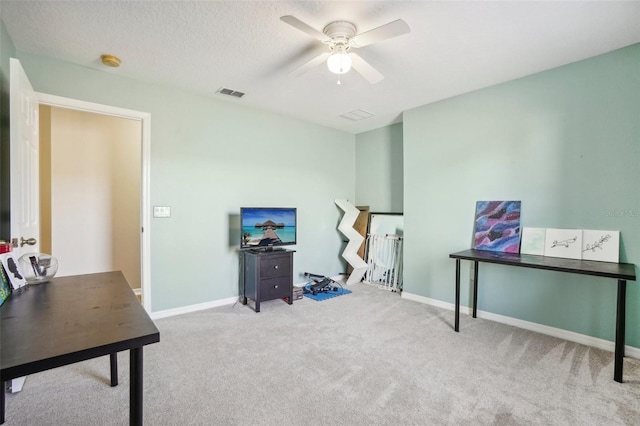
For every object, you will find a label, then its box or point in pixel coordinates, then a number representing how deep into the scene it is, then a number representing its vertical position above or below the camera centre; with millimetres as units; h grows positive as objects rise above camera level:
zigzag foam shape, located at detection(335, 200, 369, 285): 4539 -530
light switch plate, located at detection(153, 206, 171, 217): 3145 -53
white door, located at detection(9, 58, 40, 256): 1837 +291
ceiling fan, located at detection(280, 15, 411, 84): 1814 +1118
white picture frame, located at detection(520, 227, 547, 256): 2818 -308
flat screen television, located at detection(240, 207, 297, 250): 3484 -249
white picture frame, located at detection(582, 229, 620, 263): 2441 -304
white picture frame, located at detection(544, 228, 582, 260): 2615 -309
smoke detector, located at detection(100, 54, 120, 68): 2537 +1272
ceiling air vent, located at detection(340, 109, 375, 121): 3992 +1296
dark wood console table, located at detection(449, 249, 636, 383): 2018 -440
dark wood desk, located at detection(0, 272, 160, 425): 875 -447
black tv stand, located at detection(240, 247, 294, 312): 3350 -801
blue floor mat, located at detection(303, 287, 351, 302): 3854 -1182
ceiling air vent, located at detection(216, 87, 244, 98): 3258 +1298
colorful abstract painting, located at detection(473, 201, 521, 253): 2979 -183
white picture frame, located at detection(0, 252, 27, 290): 1535 -352
